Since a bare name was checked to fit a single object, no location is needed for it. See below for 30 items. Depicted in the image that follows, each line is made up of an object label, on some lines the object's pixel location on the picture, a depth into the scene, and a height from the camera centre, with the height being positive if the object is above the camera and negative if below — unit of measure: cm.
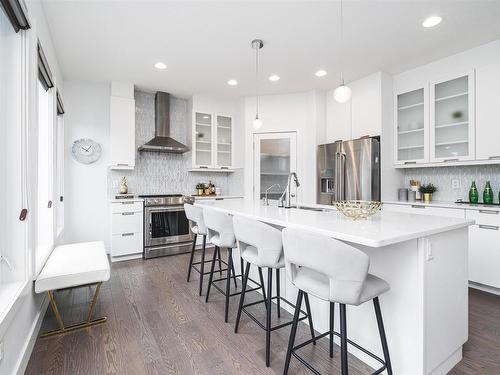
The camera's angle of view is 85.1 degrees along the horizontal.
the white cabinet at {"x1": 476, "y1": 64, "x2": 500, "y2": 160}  298 +82
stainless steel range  412 -65
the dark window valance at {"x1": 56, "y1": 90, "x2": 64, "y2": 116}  337 +104
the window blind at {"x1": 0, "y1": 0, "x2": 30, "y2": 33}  155 +104
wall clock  412 +54
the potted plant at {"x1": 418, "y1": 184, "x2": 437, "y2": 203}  364 -7
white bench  200 -67
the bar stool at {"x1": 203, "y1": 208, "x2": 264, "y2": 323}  234 -38
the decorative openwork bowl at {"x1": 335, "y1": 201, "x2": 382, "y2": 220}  182 -16
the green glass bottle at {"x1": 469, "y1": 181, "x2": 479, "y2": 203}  328 -10
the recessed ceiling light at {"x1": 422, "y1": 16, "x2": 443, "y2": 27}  258 +159
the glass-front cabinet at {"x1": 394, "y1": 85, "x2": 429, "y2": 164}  360 +83
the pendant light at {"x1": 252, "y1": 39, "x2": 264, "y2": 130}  299 +158
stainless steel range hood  455 +106
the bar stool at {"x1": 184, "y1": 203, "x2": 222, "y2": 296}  280 -37
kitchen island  144 -57
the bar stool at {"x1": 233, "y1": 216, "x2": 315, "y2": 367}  174 -39
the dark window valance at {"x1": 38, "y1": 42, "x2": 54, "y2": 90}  227 +105
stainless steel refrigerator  378 +23
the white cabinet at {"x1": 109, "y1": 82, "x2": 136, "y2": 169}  418 +93
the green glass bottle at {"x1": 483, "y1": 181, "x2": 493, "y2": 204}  317 -10
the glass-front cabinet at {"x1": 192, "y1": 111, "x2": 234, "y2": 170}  494 +84
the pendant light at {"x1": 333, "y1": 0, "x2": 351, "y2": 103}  215 +73
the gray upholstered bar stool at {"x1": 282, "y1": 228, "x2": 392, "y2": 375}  125 -44
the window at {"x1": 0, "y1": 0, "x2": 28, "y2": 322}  171 +18
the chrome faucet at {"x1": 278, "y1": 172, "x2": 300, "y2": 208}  257 -14
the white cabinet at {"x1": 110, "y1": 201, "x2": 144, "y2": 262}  394 -65
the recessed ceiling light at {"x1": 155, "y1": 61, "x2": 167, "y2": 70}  355 +160
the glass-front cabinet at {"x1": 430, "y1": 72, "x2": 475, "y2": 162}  318 +82
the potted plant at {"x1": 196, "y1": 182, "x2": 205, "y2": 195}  504 -5
